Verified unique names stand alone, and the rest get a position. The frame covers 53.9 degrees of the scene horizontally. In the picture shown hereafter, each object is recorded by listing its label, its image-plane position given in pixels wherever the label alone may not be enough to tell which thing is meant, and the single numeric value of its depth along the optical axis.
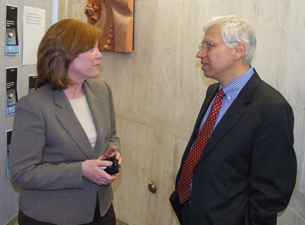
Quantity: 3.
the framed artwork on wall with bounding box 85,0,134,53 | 2.92
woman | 1.52
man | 1.39
